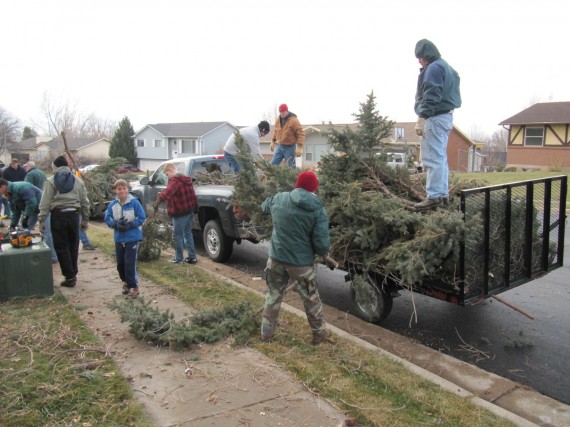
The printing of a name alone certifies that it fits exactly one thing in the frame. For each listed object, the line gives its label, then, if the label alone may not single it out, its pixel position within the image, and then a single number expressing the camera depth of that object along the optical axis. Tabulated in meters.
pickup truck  8.34
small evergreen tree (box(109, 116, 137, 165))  57.96
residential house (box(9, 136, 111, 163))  70.56
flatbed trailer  4.63
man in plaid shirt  8.22
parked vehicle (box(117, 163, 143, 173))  53.67
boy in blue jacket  6.29
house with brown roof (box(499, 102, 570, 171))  34.41
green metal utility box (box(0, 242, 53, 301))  6.12
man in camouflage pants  4.56
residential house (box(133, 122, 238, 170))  57.72
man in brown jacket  9.31
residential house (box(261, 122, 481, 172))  44.47
